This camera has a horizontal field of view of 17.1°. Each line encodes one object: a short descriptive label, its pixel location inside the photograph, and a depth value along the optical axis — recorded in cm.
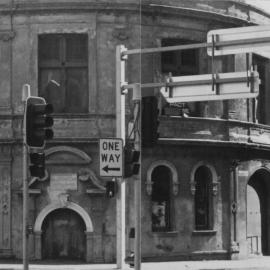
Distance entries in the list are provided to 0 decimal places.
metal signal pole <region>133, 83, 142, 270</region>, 1945
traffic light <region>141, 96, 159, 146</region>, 1966
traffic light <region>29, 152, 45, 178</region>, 1805
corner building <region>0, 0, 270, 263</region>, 2866
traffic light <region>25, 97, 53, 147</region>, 1794
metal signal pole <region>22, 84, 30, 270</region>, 1845
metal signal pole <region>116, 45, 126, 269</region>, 2467
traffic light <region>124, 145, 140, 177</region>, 2034
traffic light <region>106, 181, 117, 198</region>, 2312
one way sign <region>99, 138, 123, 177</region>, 2109
